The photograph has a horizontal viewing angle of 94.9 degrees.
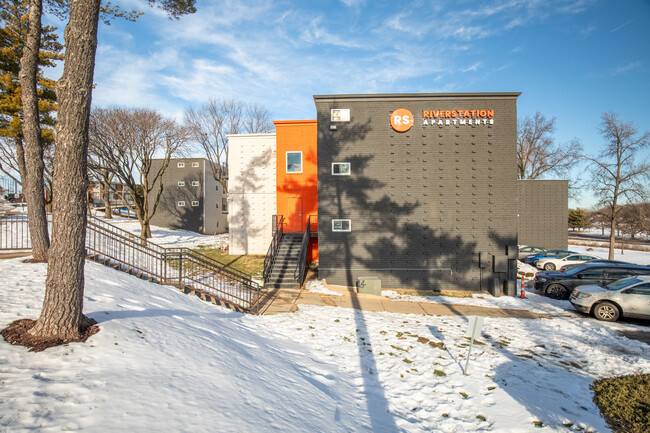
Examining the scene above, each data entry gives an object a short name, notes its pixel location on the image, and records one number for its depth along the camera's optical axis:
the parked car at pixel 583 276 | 12.80
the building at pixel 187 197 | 35.81
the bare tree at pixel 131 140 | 22.25
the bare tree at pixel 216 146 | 33.22
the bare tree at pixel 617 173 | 23.11
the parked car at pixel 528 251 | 24.89
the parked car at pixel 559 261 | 20.94
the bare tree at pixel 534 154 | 36.31
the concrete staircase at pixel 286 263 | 13.59
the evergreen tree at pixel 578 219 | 70.25
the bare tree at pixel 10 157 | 29.89
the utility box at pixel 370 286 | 13.61
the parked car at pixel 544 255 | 22.05
